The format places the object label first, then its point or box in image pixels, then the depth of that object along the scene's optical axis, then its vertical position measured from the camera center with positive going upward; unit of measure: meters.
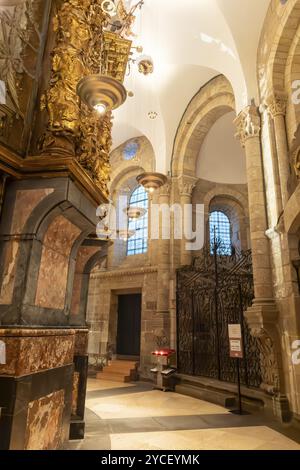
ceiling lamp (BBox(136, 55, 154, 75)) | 7.42 +6.15
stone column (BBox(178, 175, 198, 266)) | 11.30 +4.94
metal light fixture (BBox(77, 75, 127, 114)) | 3.23 +2.44
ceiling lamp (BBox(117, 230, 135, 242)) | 11.01 +3.25
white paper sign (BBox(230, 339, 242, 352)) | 6.00 -0.27
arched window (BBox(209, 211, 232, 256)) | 12.72 +4.22
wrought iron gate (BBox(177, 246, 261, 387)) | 7.46 +0.41
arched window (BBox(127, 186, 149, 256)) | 13.19 +4.10
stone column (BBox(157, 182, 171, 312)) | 10.41 +1.85
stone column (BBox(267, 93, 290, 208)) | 5.88 +3.74
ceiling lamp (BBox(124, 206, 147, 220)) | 8.85 +3.23
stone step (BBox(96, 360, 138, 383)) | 9.96 -1.38
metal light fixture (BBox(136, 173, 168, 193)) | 7.31 +3.41
